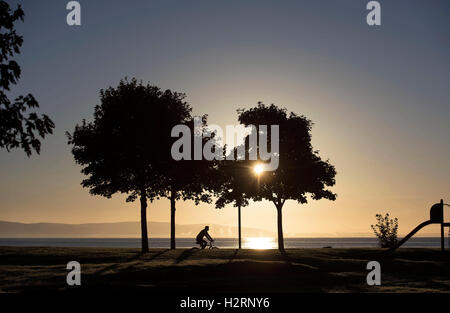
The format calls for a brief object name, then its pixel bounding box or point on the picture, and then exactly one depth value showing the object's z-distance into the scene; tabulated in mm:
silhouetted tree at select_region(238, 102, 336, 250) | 59844
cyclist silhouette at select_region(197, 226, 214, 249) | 52469
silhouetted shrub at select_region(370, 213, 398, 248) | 63250
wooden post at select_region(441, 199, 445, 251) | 50919
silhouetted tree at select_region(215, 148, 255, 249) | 60719
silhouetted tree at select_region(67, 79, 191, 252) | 50969
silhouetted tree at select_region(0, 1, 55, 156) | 19812
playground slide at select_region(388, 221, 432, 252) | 51291
